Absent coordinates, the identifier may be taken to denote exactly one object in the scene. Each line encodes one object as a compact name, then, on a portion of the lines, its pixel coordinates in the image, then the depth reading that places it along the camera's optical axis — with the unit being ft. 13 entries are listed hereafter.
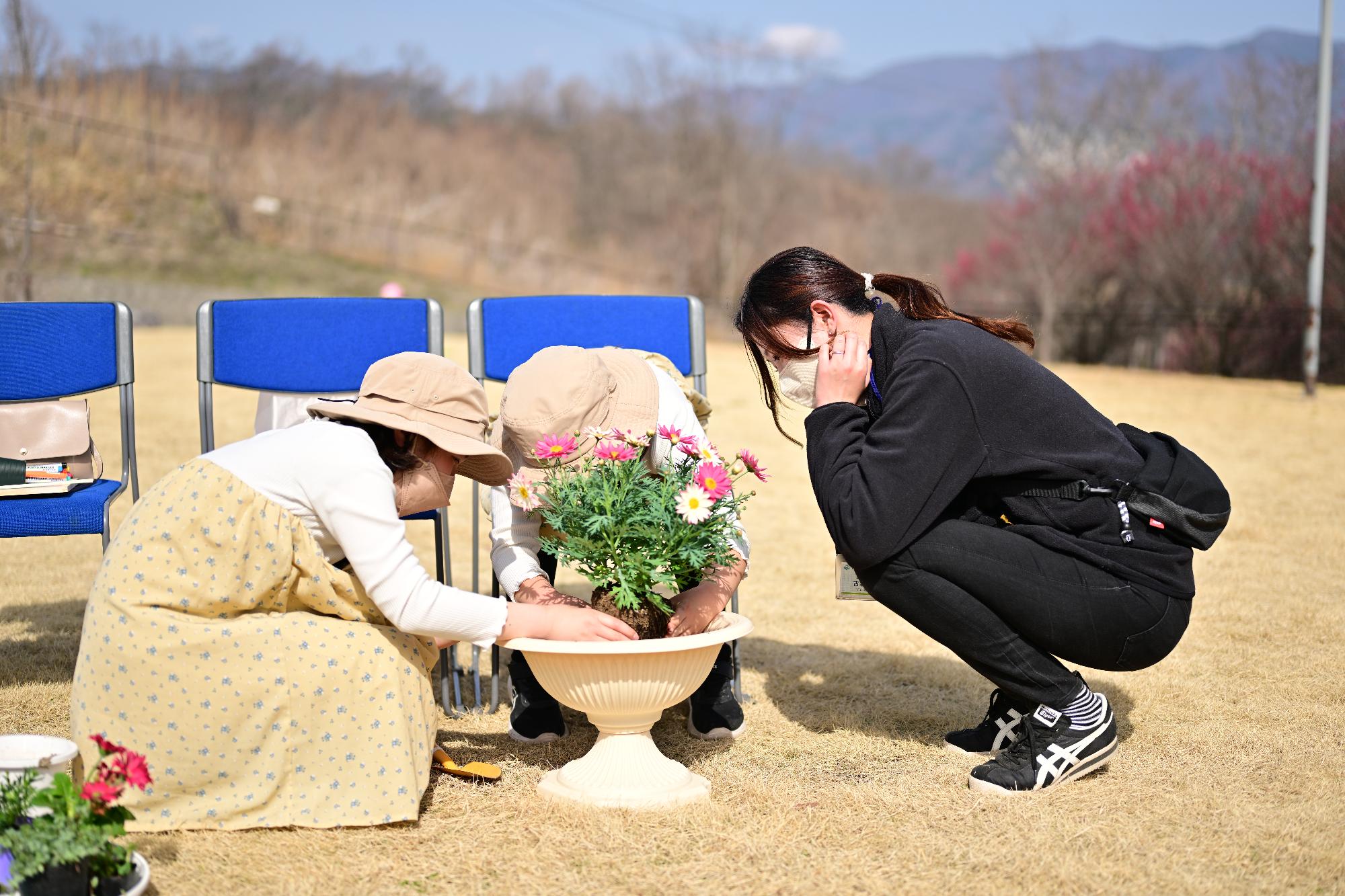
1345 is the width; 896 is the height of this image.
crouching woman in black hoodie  8.14
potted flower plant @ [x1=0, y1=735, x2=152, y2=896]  5.73
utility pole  36.14
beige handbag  10.79
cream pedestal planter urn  7.80
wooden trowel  8.55
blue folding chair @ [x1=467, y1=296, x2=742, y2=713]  11.74
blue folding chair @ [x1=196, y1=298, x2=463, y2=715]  11.50
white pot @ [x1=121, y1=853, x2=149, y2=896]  6.18
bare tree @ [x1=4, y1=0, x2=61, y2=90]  39.32
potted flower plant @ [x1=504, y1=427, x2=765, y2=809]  7.87
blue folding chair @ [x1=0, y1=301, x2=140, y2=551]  11.38
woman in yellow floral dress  7.28
